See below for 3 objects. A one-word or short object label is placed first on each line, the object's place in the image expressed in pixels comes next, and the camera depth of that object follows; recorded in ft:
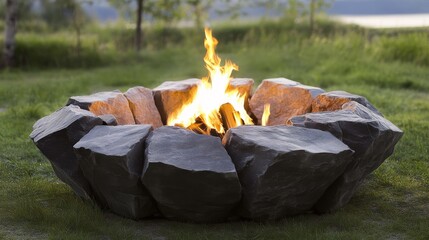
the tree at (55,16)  58.08
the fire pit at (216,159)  11.06
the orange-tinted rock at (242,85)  16.24
